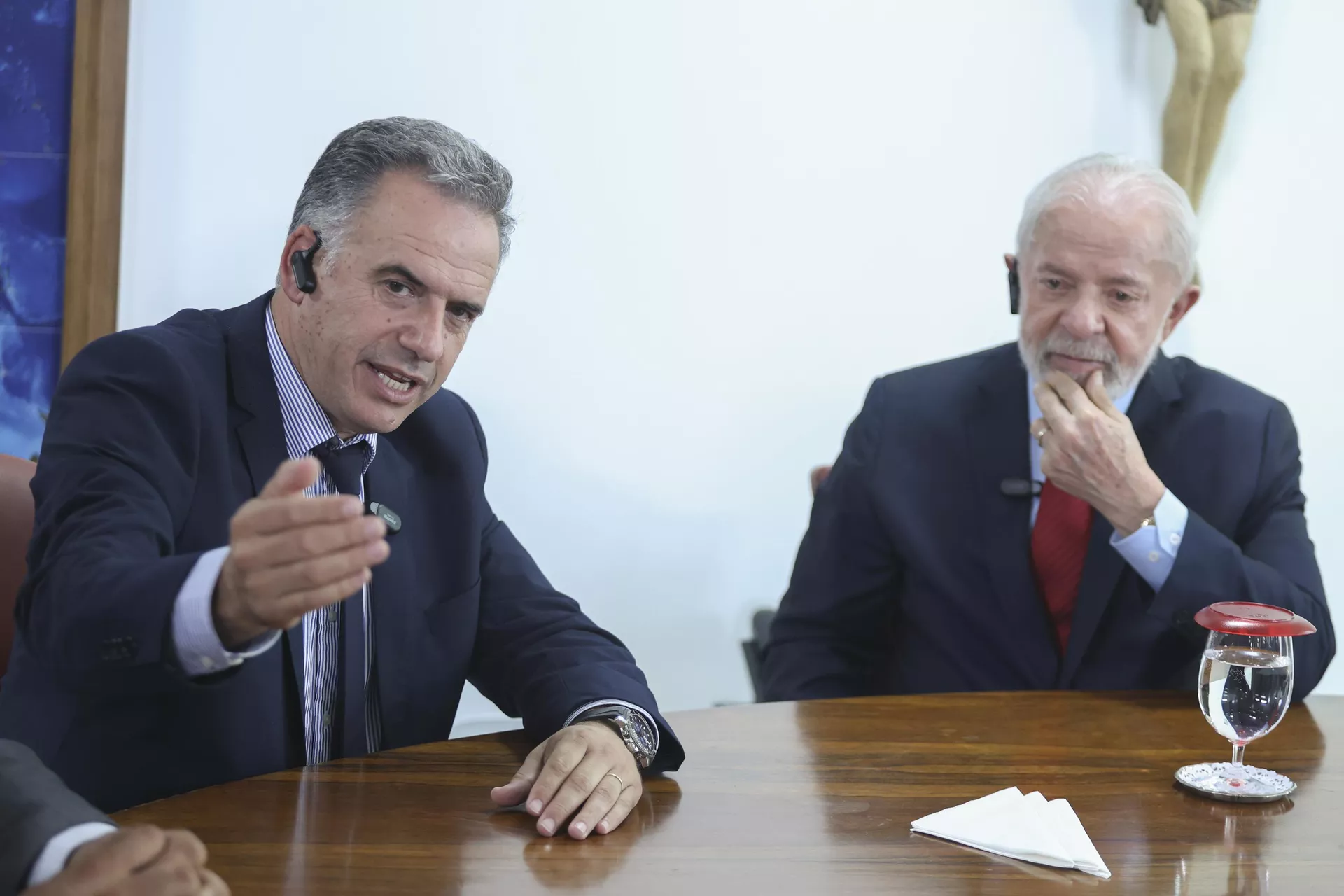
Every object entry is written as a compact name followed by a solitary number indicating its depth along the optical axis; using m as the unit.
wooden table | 1.18
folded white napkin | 1.24
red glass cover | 1.45
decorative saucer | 1.45
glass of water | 1.45
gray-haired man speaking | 1.31
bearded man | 2.11
